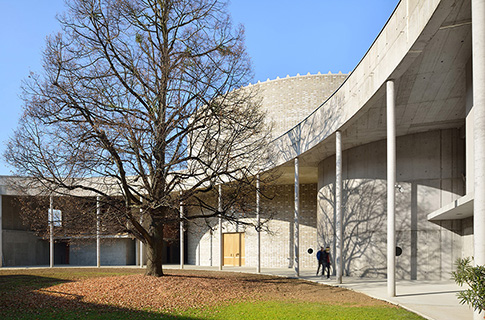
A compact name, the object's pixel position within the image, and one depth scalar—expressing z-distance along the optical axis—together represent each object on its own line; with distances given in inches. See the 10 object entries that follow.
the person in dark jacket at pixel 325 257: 796.6
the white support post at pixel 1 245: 1246.9
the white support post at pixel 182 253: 1087.9
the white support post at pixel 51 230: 641.2
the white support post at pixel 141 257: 1197.0
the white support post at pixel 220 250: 982.9
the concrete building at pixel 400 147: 442.3
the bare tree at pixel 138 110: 562.3
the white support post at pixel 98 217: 585.0
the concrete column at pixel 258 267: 934.4
